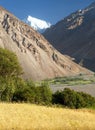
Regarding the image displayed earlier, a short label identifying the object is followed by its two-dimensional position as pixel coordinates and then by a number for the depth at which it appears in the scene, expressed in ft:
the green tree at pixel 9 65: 260.19
